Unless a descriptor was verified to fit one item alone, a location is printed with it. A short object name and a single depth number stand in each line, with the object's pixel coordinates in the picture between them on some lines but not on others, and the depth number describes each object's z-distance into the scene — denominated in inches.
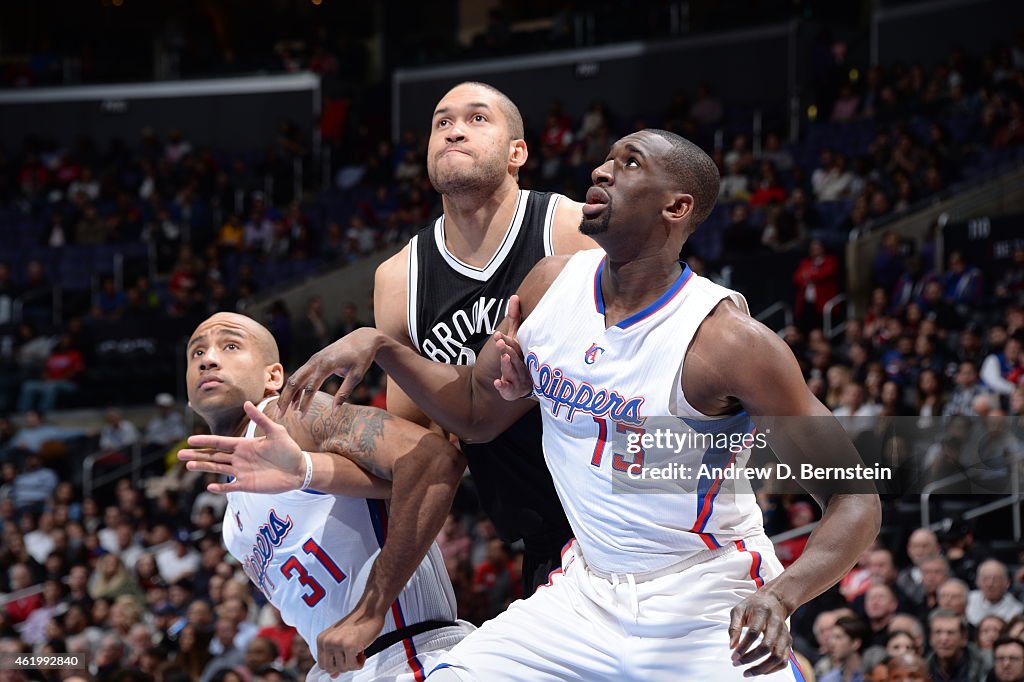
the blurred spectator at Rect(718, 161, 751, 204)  637.9
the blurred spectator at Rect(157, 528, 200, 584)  498.0
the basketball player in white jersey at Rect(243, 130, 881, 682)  136.7
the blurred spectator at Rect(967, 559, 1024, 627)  301.1
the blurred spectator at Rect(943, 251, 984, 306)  475.2
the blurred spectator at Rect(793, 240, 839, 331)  520.7
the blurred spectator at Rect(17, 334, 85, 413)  673.6
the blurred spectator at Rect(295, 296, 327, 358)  626.2
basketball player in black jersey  181.6
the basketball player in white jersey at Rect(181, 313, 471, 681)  165.6
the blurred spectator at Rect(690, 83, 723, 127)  757.9
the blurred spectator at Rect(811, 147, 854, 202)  608.1
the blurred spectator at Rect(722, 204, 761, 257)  571.5
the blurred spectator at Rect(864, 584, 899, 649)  308.0
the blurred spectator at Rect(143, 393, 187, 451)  625.6
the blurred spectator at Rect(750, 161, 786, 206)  610.5
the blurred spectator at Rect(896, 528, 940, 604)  314.8
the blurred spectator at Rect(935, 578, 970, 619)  294.0
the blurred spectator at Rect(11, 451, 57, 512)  597.0
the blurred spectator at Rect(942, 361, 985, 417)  385.4
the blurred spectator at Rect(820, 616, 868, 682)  289.4
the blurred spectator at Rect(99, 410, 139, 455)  620.1
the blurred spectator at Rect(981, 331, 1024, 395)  393.7
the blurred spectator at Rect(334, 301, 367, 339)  609.6
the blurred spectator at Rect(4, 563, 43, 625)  497.7
